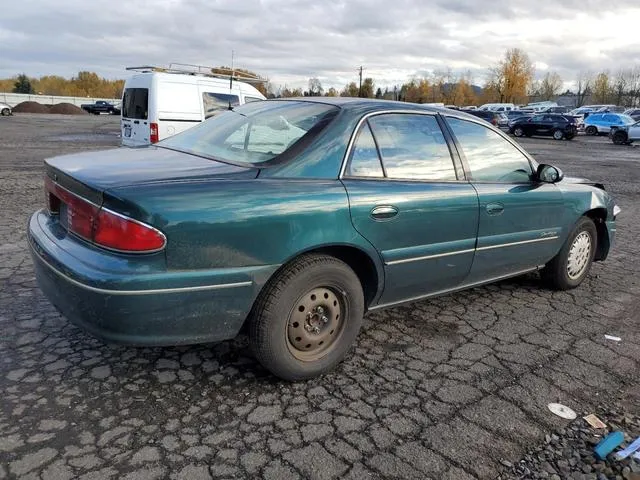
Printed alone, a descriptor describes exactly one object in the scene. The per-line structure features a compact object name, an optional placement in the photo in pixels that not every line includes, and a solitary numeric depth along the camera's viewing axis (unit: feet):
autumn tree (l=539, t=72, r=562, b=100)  336.90
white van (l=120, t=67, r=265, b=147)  34.71
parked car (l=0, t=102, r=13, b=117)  133.83
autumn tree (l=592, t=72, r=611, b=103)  298.68
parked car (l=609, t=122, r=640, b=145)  93.56
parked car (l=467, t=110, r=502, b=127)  110.01
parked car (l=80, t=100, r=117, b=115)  183.11
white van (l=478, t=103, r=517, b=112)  178.40
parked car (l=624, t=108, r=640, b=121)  128.88
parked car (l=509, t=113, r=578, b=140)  106.01
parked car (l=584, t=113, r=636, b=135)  111.86
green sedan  8.23
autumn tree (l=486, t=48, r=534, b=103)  272.72
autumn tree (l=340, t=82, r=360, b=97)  292.20
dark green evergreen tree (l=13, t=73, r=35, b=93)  296.10
